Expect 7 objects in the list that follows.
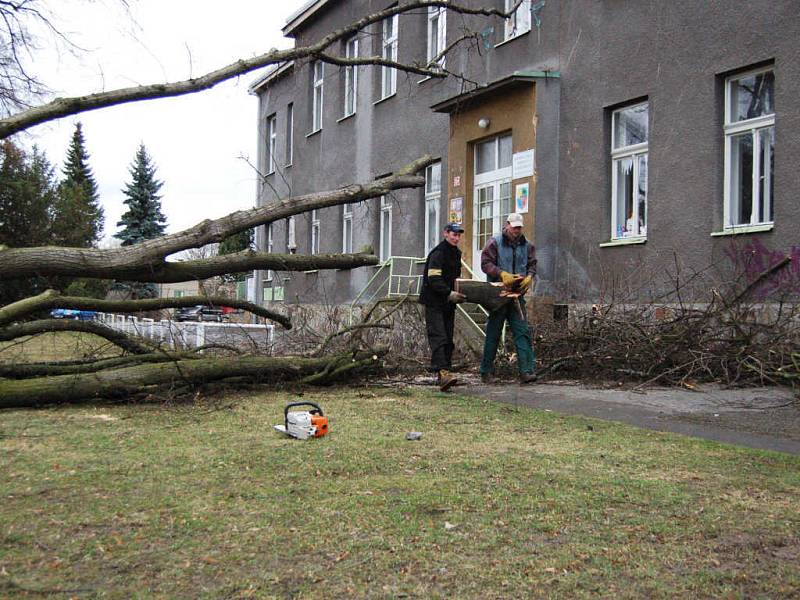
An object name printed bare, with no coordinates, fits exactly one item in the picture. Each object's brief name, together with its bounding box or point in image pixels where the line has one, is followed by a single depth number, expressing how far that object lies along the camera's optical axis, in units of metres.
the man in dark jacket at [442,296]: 8.78
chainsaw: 5.52
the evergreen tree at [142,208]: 51.94
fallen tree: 6.63
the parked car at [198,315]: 11.79
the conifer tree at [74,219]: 41.59
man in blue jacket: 8.83
